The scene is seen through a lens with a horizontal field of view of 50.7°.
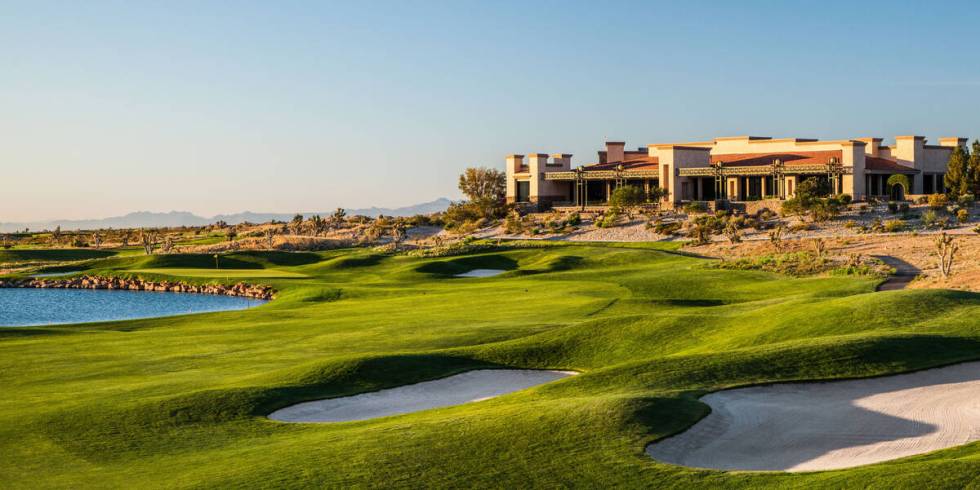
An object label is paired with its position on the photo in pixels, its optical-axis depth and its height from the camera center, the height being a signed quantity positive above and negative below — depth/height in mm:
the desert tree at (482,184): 123812 +2358
